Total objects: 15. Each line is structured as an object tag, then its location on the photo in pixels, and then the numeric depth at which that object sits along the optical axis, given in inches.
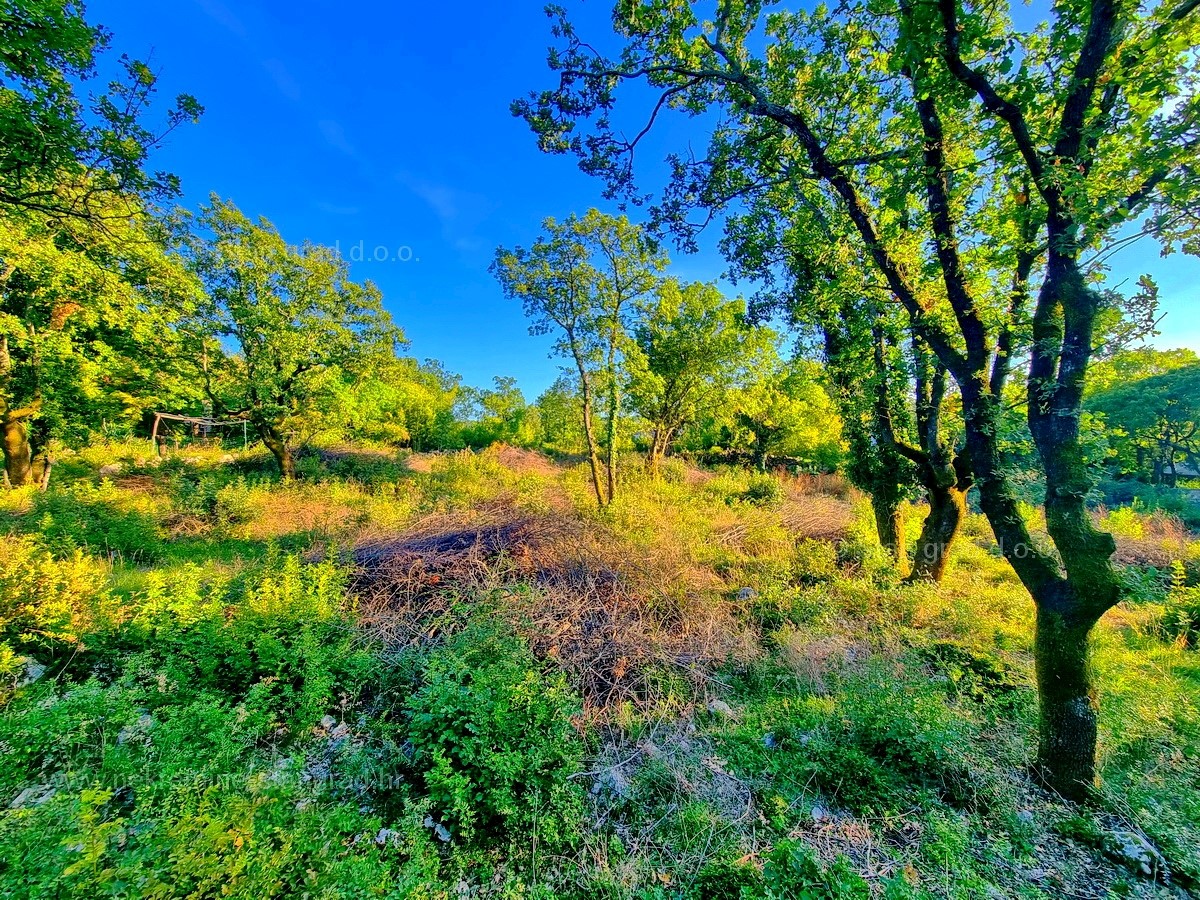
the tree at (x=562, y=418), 707.4
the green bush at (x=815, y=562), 274.4
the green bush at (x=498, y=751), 104.3
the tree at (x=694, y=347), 621.6
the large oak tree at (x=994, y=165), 106.3
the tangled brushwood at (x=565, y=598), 175.9
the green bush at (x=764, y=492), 481.4
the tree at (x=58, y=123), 158.9
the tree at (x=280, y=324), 406.9
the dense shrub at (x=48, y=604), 139.2
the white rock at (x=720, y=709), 153.3
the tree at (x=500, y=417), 1008.2
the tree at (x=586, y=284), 390.0
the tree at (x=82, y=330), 278.7
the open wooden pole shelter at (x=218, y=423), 404.8
